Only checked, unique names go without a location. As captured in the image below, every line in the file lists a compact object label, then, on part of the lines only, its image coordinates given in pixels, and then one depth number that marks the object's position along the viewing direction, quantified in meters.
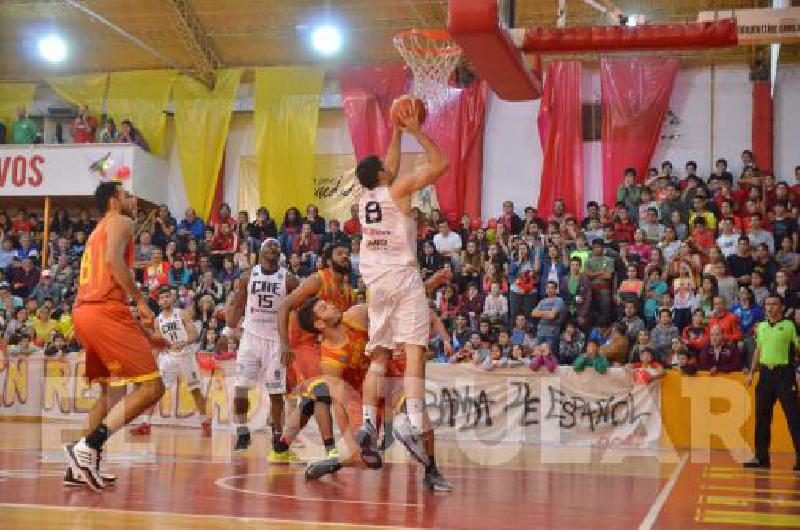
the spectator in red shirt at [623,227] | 18.77
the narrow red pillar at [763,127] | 22.11
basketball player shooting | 7.59
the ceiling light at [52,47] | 24.86
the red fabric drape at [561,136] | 22.92
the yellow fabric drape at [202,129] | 25.55
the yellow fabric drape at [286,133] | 24.59
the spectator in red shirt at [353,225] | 22.00
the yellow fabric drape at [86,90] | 26.22
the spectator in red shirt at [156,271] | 21.12
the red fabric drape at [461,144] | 23.55
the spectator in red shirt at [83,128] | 25.50
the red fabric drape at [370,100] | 24.06
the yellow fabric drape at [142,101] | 25.92
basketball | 7.59
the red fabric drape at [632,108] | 22.55
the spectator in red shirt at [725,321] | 15.09
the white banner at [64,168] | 24.95
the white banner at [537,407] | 15.20
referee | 11.51
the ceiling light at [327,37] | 22.88
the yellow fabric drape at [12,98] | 27.06
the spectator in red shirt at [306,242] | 20.70
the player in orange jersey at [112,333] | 7.32
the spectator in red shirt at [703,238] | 17.53
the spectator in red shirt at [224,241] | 22.22
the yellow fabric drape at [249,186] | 25.78
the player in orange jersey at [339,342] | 8.84
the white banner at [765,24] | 11.97
